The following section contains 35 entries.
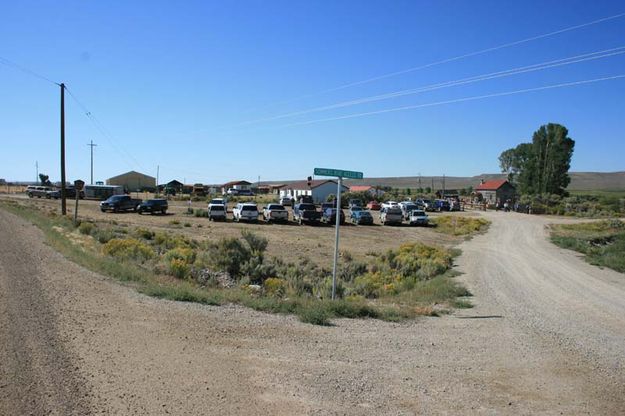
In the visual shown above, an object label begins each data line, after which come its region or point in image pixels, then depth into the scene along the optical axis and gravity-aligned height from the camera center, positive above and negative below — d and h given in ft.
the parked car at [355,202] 262.30 -3.88
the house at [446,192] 392.88 +3.23
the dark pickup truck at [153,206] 188.24 -5.99
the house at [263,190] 492.54 +2.21
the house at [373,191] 358.23 +2.82
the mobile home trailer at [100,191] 291.99 -1.56
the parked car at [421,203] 256.40 -3.52
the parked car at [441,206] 256.58 -4.68
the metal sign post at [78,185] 99.86 +0.59
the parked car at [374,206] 268.07 -5.85
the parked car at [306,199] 253.92 -2.86
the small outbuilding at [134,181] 465.06 +7.62
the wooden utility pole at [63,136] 131.54 +13.11
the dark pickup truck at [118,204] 191.72 -5.60
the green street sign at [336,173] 37.96 +1.56
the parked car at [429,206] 256.32 -4.87
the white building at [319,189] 352.90 +3.02
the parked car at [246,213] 163.73 -6.64
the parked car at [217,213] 164.55 -6.88
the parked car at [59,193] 274.77 -3.15
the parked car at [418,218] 174.70 -7.52
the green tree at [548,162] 308.81 +22.43
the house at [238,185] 456.90 +6.45
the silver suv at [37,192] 286.25 -2.73
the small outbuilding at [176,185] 440.25 +4.50
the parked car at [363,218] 172.65 -7.75
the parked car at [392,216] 175.52 -7.02
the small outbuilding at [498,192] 327.06 +3.58
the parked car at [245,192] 401.08 -0.17
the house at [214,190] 468.50 +1.24
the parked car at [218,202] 172.24 -3.61
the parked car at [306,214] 162.91 -6.46
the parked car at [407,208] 193.14 -4.75
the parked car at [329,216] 168.66 -7.39
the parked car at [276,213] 164.76 -6.53
